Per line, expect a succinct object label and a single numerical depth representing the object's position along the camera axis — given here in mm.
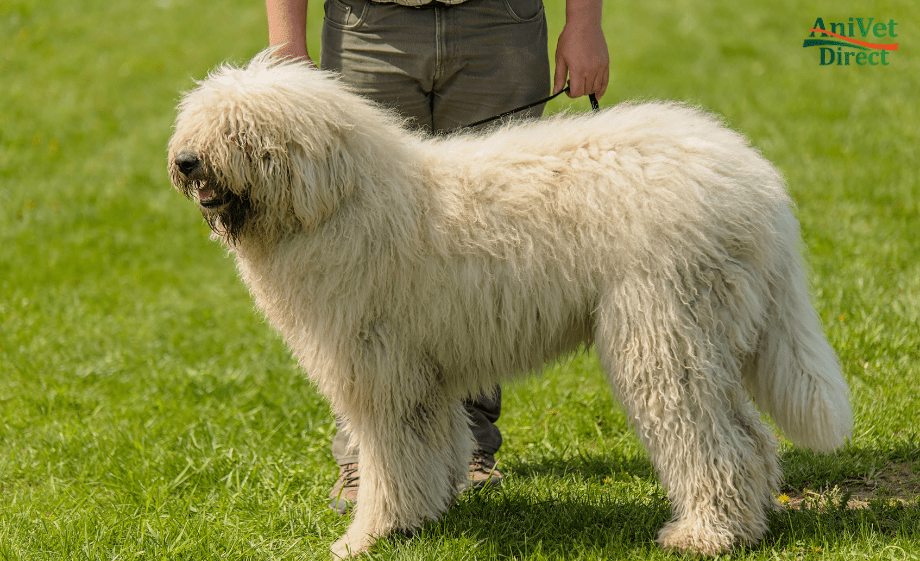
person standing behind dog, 7281
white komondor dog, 6031
